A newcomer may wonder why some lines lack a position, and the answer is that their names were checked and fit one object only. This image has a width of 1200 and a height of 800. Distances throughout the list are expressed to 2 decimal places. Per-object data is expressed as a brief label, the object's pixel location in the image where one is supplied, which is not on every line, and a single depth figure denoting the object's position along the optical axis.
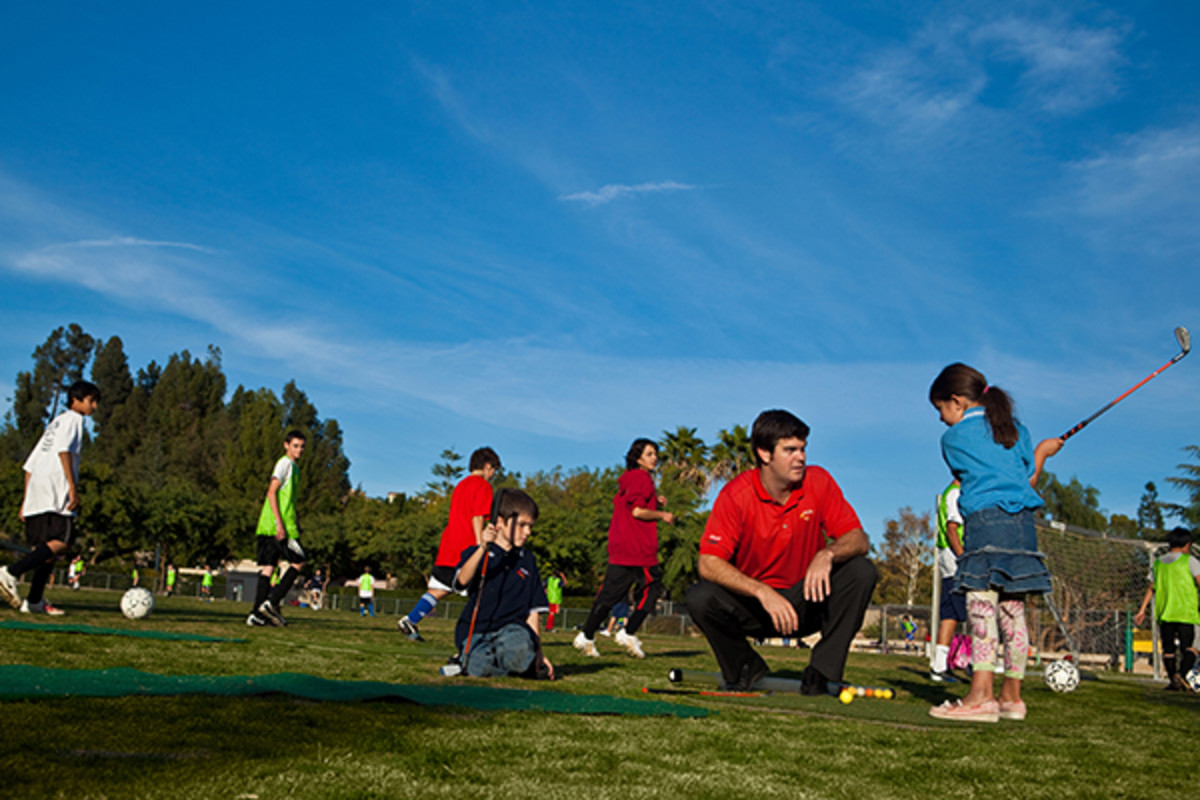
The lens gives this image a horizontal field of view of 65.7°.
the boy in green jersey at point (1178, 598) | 10.99
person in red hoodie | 9.59
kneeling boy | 5.88
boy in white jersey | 8.41
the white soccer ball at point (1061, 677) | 8.33
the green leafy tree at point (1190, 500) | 49.69
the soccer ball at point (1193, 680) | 10.35
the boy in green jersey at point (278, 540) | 10.12
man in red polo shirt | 5.32
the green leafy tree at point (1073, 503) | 61.62
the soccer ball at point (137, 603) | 8.83
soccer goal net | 14.23
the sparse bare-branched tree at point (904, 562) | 65.00
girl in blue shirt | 5.21
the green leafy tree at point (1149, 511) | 82.06
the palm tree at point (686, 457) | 50.53
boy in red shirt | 8.48
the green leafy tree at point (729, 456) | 49.25
